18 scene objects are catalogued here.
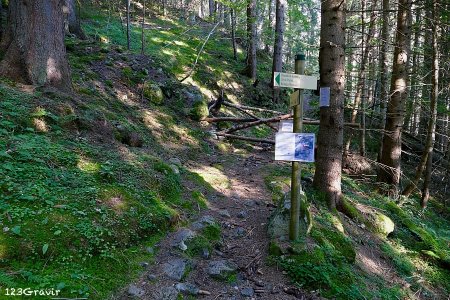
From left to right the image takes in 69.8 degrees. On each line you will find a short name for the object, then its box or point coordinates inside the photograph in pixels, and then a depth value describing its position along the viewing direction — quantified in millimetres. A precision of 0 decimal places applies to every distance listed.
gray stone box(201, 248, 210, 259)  4258
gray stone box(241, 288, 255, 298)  3713
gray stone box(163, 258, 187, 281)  3667
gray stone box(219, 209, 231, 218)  5559
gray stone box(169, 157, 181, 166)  7012
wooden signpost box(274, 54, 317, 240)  4262
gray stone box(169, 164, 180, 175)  6345
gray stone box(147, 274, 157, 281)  3496
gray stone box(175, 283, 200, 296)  3482
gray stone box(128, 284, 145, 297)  3198
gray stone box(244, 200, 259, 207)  6164
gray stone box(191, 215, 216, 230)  4824
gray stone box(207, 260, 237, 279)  3906
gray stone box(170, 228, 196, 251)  4215
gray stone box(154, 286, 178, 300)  3299
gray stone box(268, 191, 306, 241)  4684
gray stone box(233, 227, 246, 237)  5046
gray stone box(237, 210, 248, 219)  5633
